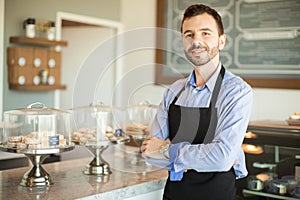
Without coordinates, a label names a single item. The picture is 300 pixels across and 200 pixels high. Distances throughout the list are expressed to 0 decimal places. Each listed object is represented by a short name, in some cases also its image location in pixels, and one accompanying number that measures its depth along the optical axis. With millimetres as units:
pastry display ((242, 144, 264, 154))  2781
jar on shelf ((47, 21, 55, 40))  4391
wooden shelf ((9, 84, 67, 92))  4117
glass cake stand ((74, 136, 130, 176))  2282
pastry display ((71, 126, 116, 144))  2268
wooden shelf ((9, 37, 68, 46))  4104
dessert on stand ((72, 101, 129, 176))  2283
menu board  3639
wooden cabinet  4121
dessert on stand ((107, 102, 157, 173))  2620
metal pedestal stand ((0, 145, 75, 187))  1969
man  1732
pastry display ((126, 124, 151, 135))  2717
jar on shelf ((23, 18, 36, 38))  4148
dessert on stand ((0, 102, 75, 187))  1995
